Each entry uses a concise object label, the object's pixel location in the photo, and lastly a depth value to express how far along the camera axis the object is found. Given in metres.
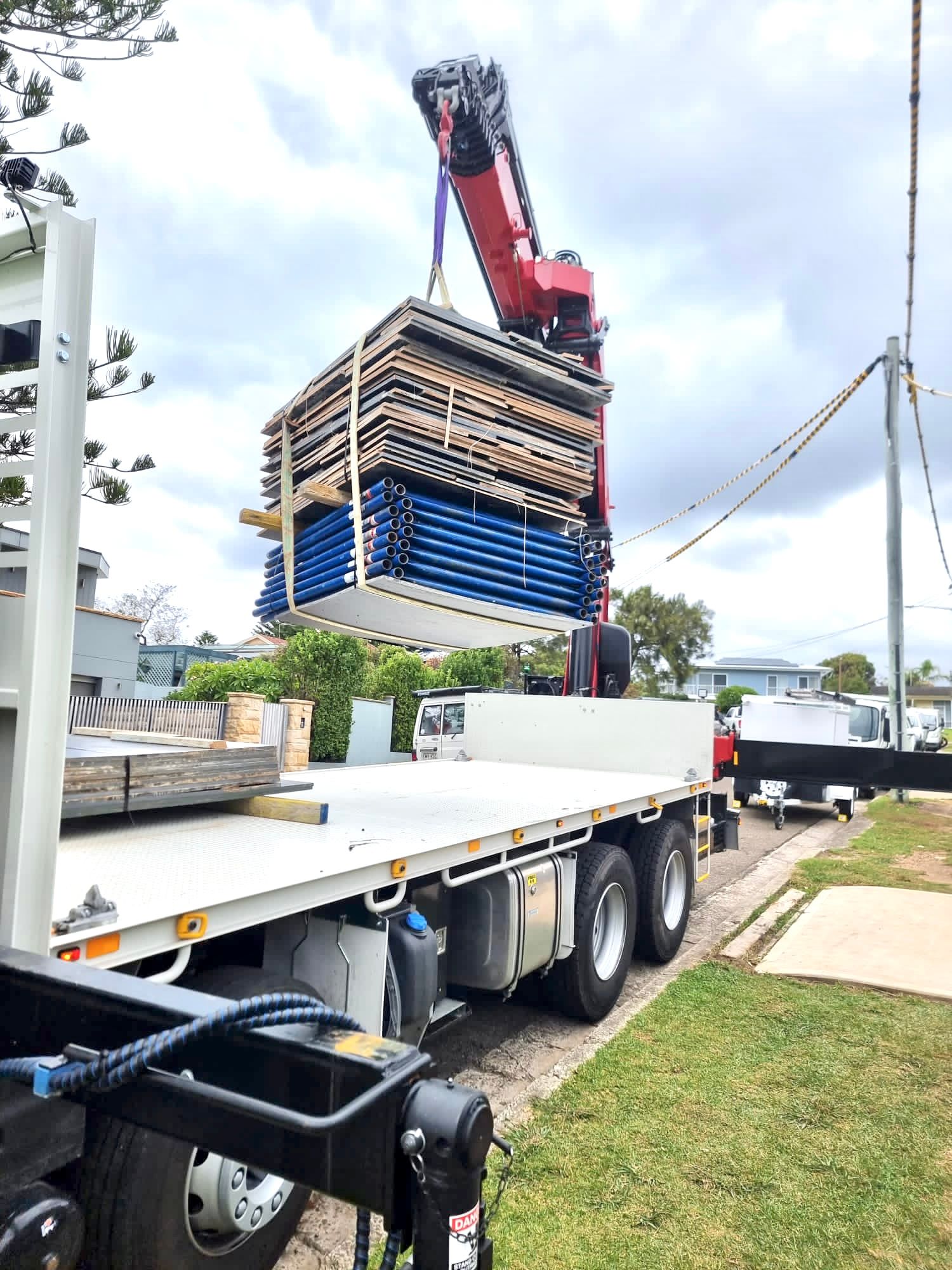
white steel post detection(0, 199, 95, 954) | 1.96
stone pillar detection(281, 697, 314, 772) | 17.16
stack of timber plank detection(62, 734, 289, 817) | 3.40
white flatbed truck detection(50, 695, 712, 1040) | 2.78
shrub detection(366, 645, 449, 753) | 22.77
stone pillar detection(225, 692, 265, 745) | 16.25
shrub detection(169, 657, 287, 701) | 18.89
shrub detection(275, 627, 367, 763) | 18.80
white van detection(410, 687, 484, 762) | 11.69
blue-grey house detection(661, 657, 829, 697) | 64.44
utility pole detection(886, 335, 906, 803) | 12.49
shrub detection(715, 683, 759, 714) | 39.63
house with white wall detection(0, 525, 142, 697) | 24.84
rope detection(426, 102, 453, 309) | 4.24
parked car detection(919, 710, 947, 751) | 28.02
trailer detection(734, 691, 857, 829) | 14.67
